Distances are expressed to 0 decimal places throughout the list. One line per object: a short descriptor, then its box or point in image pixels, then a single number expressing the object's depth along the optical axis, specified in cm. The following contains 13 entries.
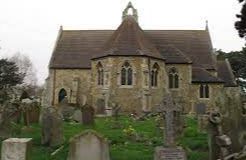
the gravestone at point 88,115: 1984
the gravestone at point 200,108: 3506
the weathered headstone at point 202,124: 1734
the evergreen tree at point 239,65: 5725
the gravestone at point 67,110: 2283
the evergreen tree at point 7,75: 4544
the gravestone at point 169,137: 1069
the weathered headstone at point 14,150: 942
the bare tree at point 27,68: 8546
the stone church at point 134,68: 3412
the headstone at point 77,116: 2112
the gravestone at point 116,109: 2062
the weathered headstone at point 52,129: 1373
